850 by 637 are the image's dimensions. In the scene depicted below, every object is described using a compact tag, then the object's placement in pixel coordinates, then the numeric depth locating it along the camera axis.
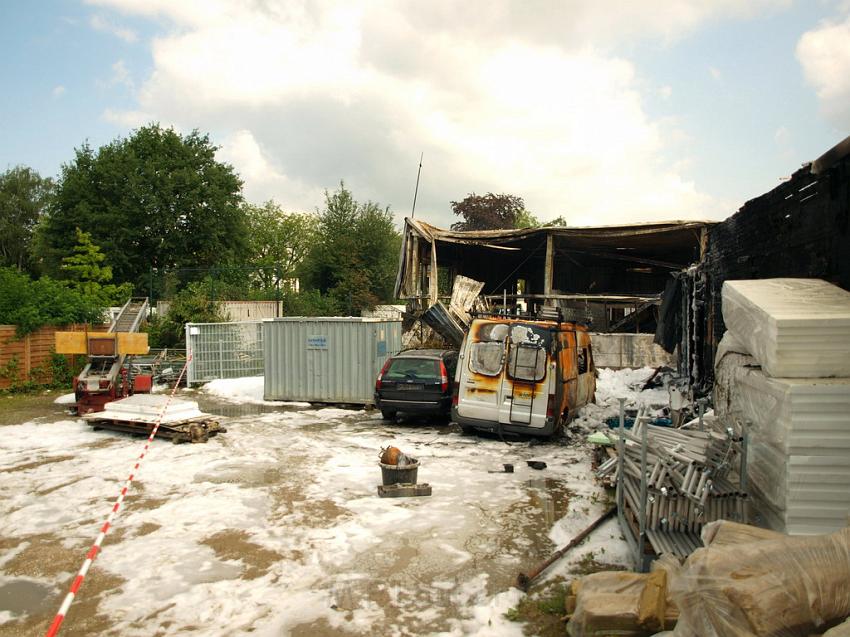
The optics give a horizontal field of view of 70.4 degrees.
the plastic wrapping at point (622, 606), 3.69
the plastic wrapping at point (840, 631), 2.43
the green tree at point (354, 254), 42.59
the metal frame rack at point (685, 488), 4.50
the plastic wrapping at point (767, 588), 2.73
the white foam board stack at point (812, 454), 4.07
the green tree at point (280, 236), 58.31
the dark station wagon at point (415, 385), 12.01
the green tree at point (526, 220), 59.02
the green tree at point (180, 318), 25.66
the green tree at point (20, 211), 51.84
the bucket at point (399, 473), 7.54
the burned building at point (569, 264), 19.61
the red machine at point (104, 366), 13.32
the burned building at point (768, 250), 5.89
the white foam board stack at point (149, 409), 10.98
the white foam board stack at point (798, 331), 4.23
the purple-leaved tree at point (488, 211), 50.09
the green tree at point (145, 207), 36.94
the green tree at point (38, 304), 17.52
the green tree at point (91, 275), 31.05
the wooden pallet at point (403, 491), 7.48
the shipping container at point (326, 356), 15.16
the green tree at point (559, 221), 60.78
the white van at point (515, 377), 10.23
